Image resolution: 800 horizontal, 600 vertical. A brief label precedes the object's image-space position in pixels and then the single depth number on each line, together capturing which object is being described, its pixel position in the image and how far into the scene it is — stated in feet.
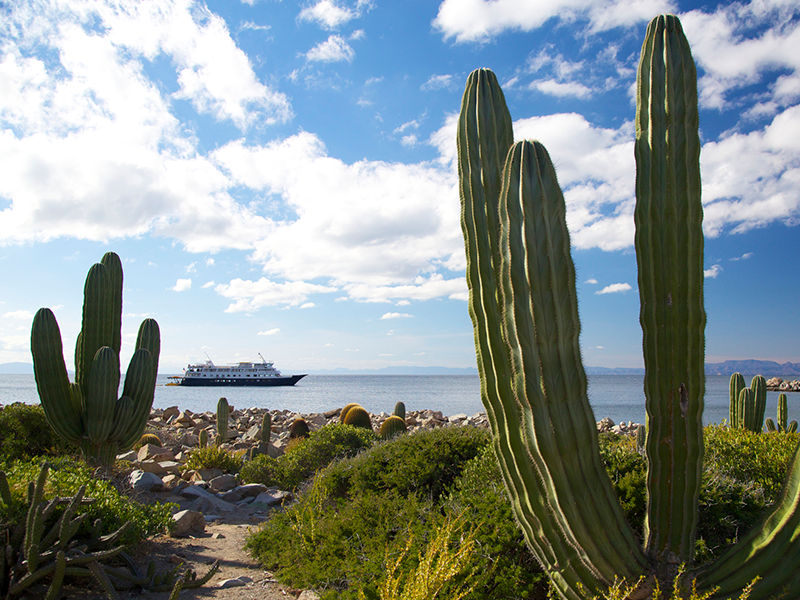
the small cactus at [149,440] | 42.27
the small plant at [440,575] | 8.55
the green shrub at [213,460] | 32.35
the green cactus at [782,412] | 39.42
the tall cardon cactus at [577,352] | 7.73
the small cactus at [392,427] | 36.79
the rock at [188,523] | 19.25
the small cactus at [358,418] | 39.45
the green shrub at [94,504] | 12.88
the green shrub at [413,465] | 17.95
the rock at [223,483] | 28.30
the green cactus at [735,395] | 31.76
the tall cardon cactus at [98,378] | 22.16
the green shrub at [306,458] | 28.19
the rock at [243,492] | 26.35
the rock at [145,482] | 24.31
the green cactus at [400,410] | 50.19
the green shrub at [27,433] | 28.66
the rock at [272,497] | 25.09
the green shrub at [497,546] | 10.75
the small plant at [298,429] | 44.06
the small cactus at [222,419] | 44.39
